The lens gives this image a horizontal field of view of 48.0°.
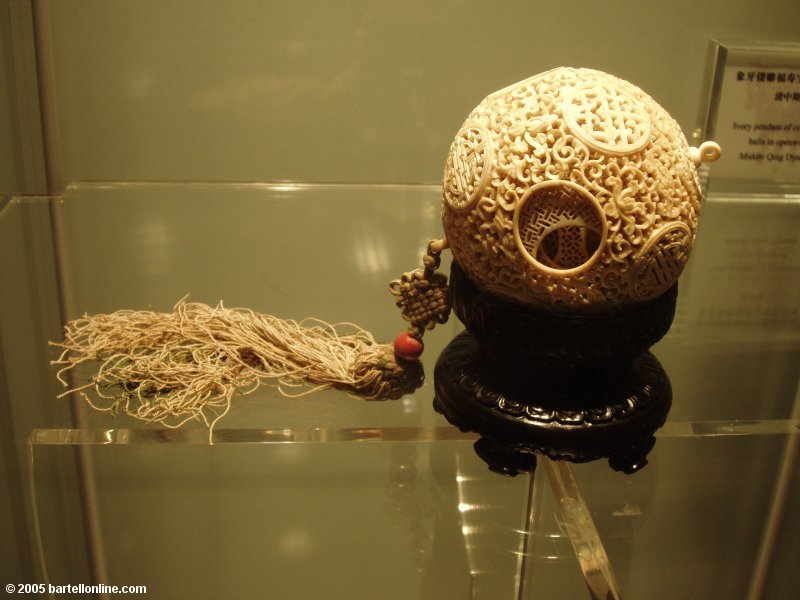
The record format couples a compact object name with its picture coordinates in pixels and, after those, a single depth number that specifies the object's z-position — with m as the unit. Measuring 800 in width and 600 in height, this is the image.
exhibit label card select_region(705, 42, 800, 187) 0.42
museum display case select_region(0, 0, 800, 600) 0.26
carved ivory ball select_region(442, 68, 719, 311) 0.23
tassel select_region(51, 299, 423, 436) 0.30
